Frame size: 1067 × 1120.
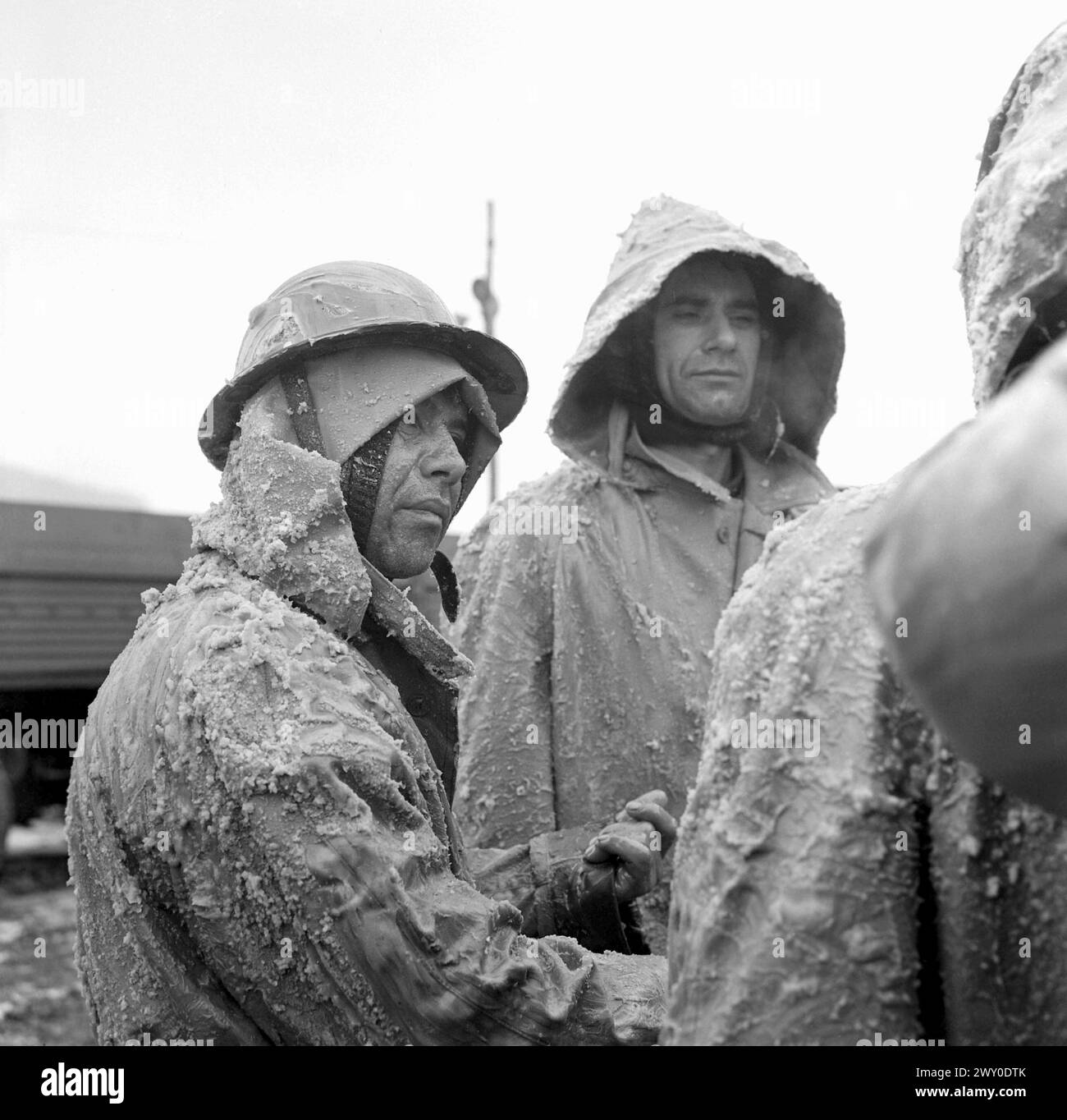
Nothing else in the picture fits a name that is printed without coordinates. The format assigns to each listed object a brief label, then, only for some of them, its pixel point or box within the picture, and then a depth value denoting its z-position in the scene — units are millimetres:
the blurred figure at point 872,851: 1078
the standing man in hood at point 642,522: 3410
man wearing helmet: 1879
